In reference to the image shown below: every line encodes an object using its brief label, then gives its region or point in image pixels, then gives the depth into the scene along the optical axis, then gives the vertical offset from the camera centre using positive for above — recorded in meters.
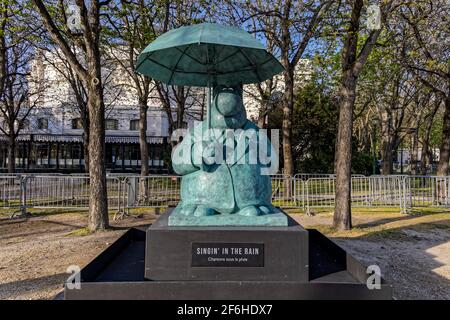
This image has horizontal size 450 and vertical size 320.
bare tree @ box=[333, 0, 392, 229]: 9.50 +1.17
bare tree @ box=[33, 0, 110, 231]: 8.85 +1.52
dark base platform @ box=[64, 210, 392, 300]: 3.43 -1.10
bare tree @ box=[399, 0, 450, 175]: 12.32 +4.62
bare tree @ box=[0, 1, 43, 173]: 20.11 +5.25
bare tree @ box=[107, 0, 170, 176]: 12.38 +4.79
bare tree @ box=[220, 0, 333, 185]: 13.22 +5.01
